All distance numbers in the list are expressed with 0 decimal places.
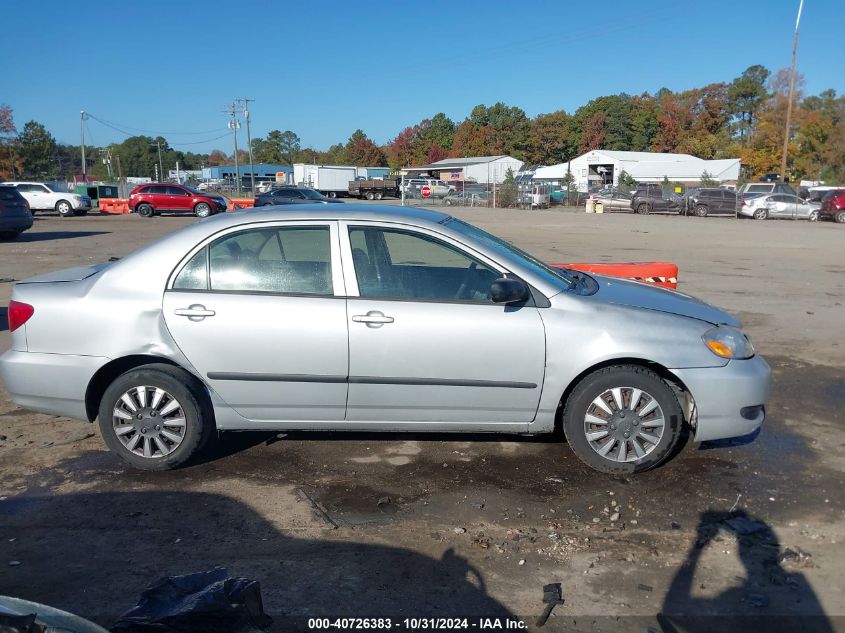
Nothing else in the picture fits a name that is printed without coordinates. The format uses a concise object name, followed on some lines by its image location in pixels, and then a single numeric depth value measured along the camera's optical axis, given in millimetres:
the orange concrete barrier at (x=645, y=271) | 7181
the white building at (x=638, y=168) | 66312
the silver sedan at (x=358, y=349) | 4309
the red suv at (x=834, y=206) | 33531
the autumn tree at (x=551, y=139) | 99188
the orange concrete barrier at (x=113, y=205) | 40000
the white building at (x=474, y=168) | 85812
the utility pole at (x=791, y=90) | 45406
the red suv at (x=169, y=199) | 36062
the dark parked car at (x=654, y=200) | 41188
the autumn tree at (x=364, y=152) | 116875
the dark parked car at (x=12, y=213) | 20219
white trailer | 64500
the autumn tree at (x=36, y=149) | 76750
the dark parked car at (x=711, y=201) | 38500
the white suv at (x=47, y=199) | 35031
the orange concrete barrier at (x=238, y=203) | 34047
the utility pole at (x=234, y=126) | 75750
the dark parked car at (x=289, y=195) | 34669
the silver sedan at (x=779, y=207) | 35844
